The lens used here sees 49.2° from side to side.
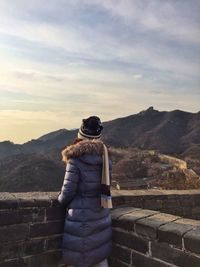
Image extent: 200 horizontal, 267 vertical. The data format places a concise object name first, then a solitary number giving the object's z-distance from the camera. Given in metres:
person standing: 2.02
